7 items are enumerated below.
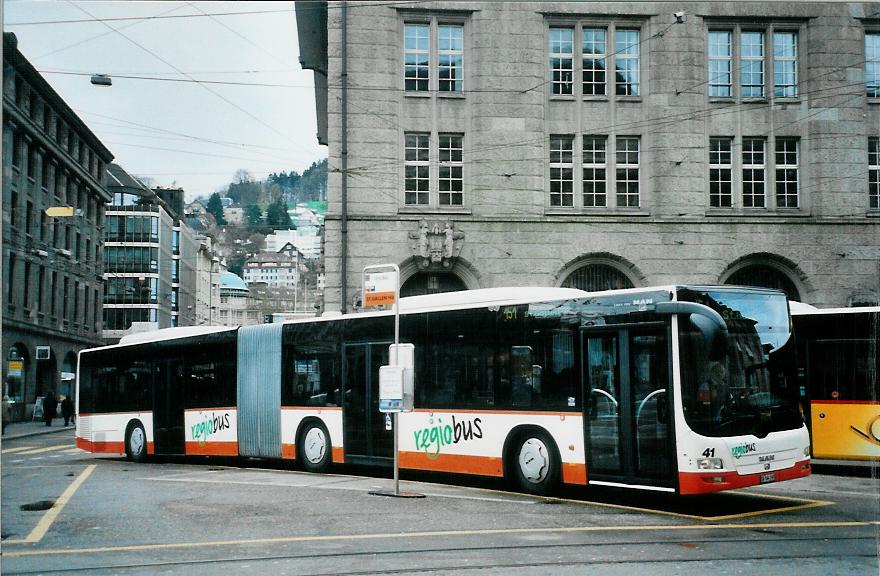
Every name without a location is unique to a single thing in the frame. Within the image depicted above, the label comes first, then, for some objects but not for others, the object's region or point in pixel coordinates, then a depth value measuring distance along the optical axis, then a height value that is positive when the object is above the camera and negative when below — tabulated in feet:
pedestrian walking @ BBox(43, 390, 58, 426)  146.92 -4.15
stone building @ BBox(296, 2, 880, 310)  97.04 +23.21
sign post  48.80 +0.59
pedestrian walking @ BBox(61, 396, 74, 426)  158.20 -4.63
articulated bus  41.63 -0.65
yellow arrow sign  94.59 +16.41
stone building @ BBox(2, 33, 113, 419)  58.75 +13.53
